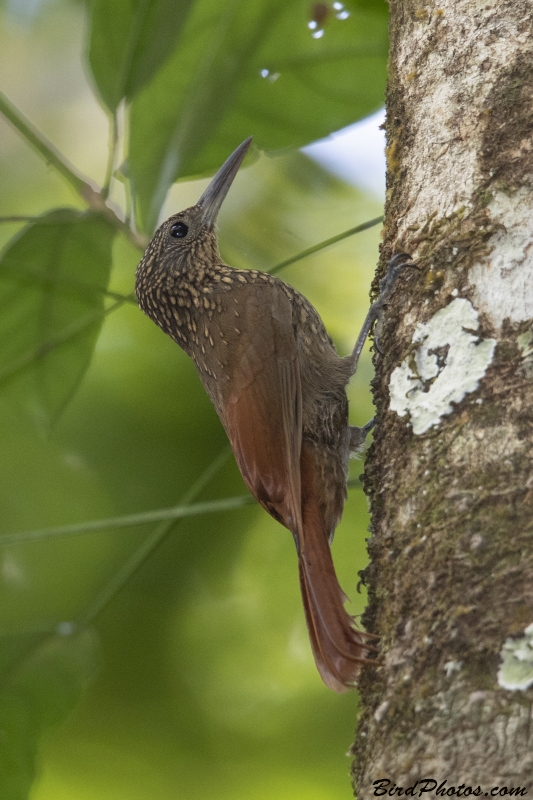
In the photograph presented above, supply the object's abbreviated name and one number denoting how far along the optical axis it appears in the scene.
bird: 3.67
